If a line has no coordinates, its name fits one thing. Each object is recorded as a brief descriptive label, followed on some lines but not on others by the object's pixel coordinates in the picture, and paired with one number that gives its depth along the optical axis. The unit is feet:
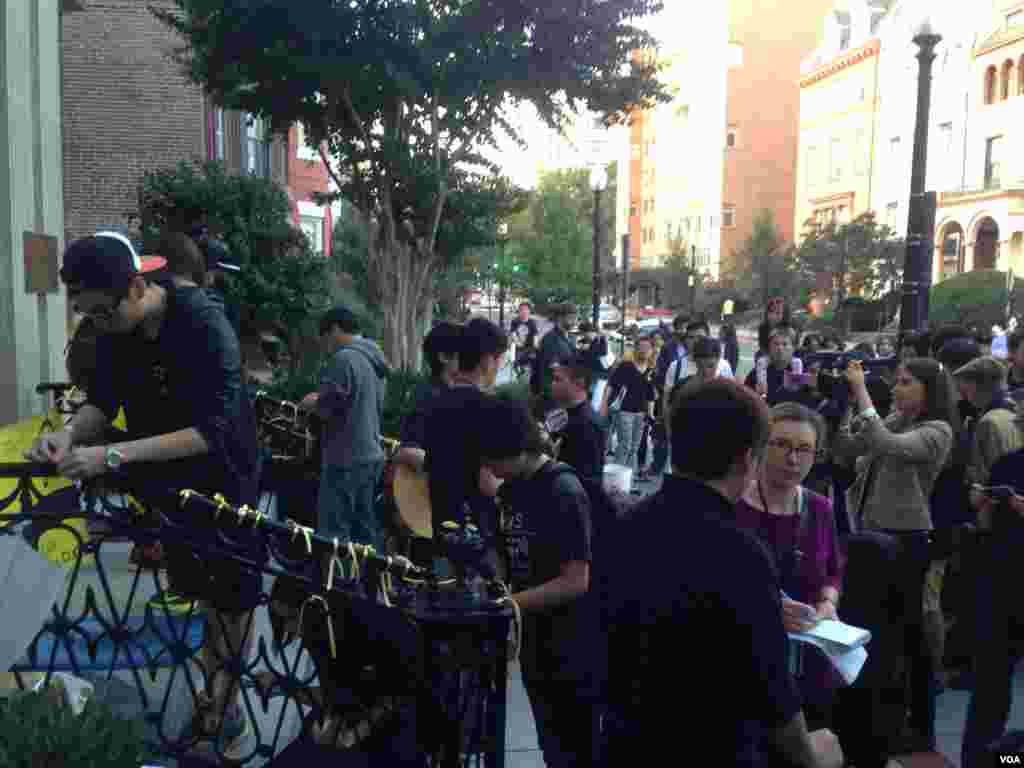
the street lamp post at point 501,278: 115.65
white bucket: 26.16
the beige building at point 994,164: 148.05
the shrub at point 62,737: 8.28
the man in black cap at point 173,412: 11.43
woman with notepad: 11.77
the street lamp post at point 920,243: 31.21
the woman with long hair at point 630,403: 42.01
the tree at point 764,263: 163.22
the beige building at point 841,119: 190.60
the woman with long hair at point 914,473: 16.19
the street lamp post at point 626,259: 77.60
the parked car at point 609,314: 173.58
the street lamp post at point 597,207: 70.69
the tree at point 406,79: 35.17
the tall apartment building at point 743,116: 267.18
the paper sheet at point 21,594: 10.20
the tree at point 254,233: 45.11
